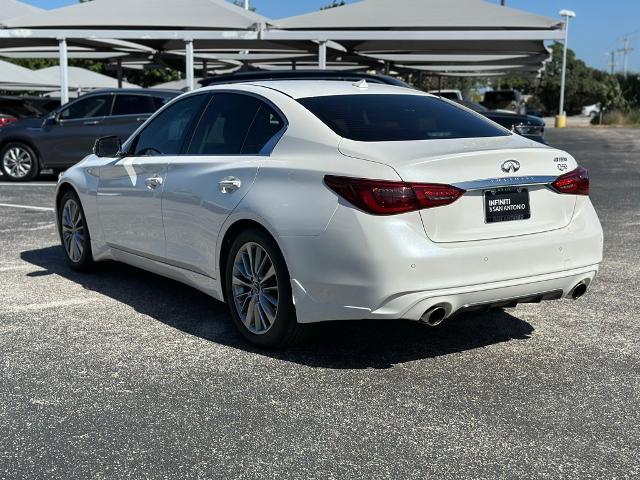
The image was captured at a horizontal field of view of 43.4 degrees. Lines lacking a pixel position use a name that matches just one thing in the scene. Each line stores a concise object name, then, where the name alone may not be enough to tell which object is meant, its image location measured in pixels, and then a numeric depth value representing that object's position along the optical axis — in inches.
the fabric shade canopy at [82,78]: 1238.3
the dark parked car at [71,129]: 547.5
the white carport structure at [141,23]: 676.7
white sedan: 158.4
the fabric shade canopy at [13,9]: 857.4
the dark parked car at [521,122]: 547.2
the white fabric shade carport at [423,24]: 642.8
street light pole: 1700.3
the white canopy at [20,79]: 1047.0
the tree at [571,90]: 3334.2
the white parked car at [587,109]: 3380.9
